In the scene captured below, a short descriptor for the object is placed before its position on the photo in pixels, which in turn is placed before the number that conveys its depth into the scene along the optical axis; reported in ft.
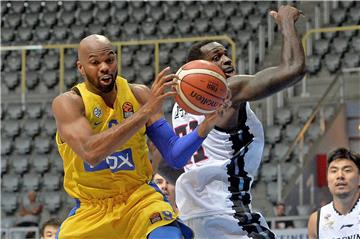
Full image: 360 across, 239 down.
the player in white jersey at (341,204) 22.86
